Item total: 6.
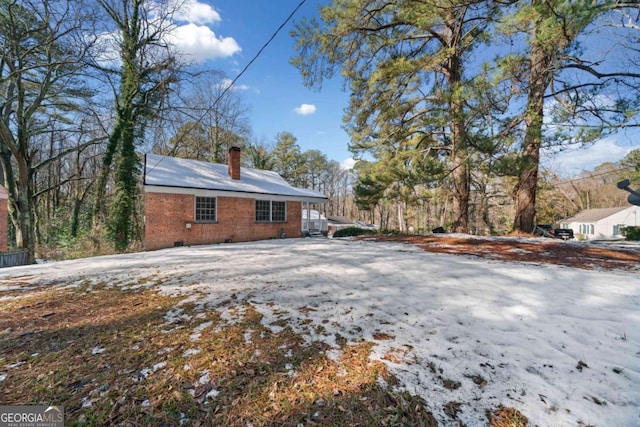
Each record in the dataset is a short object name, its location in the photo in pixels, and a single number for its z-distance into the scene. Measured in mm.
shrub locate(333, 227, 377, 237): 14969
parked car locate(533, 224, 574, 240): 14730
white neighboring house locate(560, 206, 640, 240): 27328
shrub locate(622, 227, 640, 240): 14391
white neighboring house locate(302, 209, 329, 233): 32166
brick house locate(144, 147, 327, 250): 10391
